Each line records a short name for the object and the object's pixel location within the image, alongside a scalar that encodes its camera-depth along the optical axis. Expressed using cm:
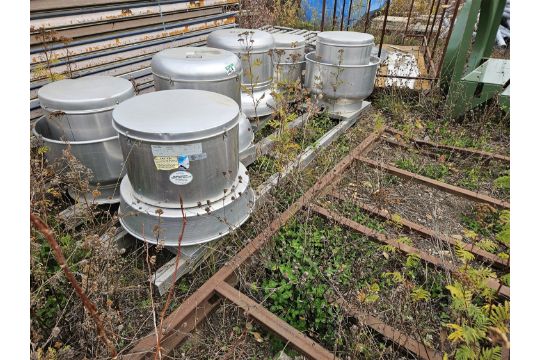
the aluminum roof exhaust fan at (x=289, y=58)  445
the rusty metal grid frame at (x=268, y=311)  191
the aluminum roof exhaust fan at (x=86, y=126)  252
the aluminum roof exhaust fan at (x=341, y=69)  418
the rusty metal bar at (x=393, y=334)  187
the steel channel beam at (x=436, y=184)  313
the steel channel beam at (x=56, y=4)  297
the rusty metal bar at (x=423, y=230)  251
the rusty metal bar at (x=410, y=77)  525
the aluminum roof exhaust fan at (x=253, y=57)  374
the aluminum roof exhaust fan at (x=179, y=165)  211
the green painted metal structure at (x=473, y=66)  443
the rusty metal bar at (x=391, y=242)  229
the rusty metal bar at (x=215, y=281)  192
